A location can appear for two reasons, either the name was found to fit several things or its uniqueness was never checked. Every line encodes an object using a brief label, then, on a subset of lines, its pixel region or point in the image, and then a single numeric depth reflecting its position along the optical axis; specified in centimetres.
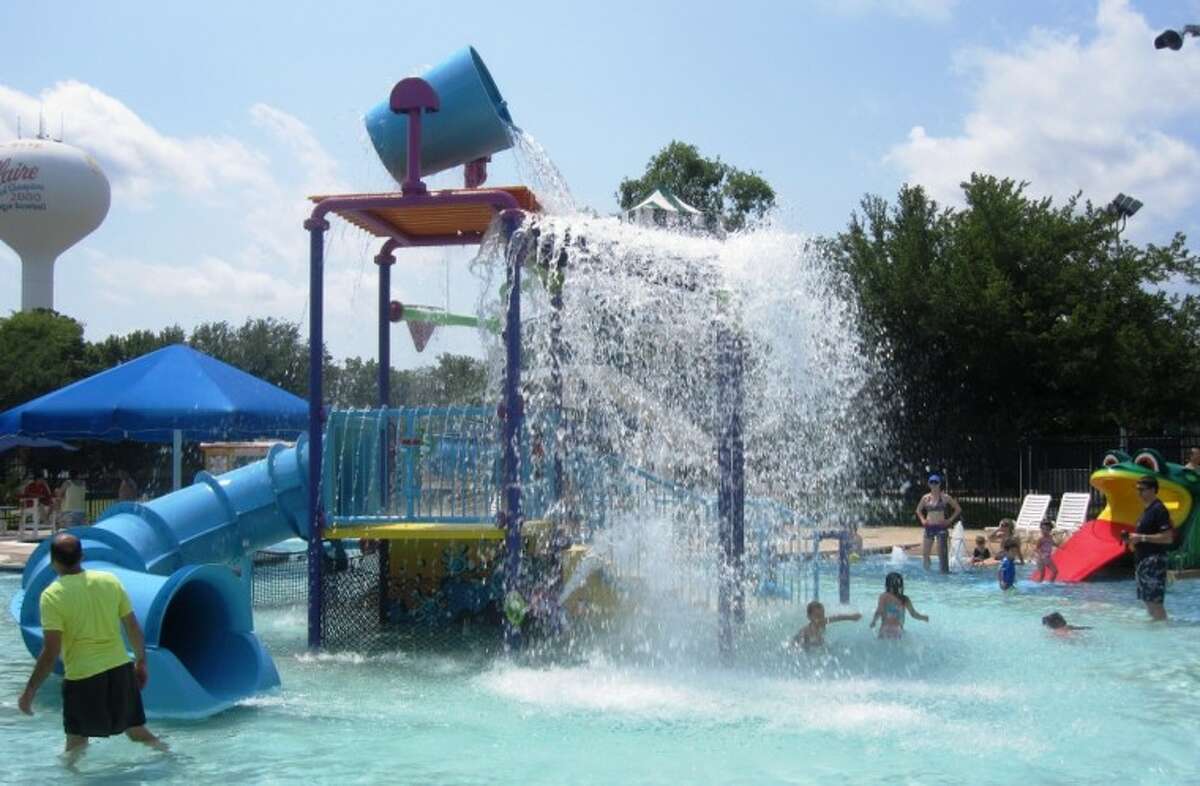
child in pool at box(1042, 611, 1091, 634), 1085
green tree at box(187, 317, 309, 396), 4756
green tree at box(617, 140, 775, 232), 3300
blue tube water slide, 749
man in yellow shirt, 605
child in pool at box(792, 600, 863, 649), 934
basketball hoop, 1205
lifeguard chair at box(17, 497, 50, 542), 2183
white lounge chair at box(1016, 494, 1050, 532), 1881
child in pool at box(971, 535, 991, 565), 1703
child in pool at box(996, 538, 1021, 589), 1391
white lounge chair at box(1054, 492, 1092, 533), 1798
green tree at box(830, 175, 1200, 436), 2483
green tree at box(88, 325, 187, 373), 4012
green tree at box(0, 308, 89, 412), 3700
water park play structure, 900
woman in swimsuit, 1616
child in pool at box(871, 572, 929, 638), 1009
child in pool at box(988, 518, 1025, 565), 1661
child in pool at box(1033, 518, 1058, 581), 1502
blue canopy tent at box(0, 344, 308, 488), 1477
